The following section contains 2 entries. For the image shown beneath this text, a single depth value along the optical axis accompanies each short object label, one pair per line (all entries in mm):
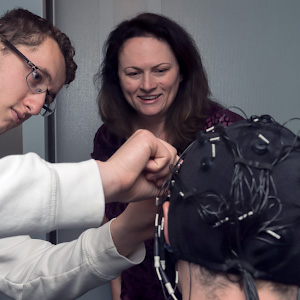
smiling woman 1831
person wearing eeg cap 771
